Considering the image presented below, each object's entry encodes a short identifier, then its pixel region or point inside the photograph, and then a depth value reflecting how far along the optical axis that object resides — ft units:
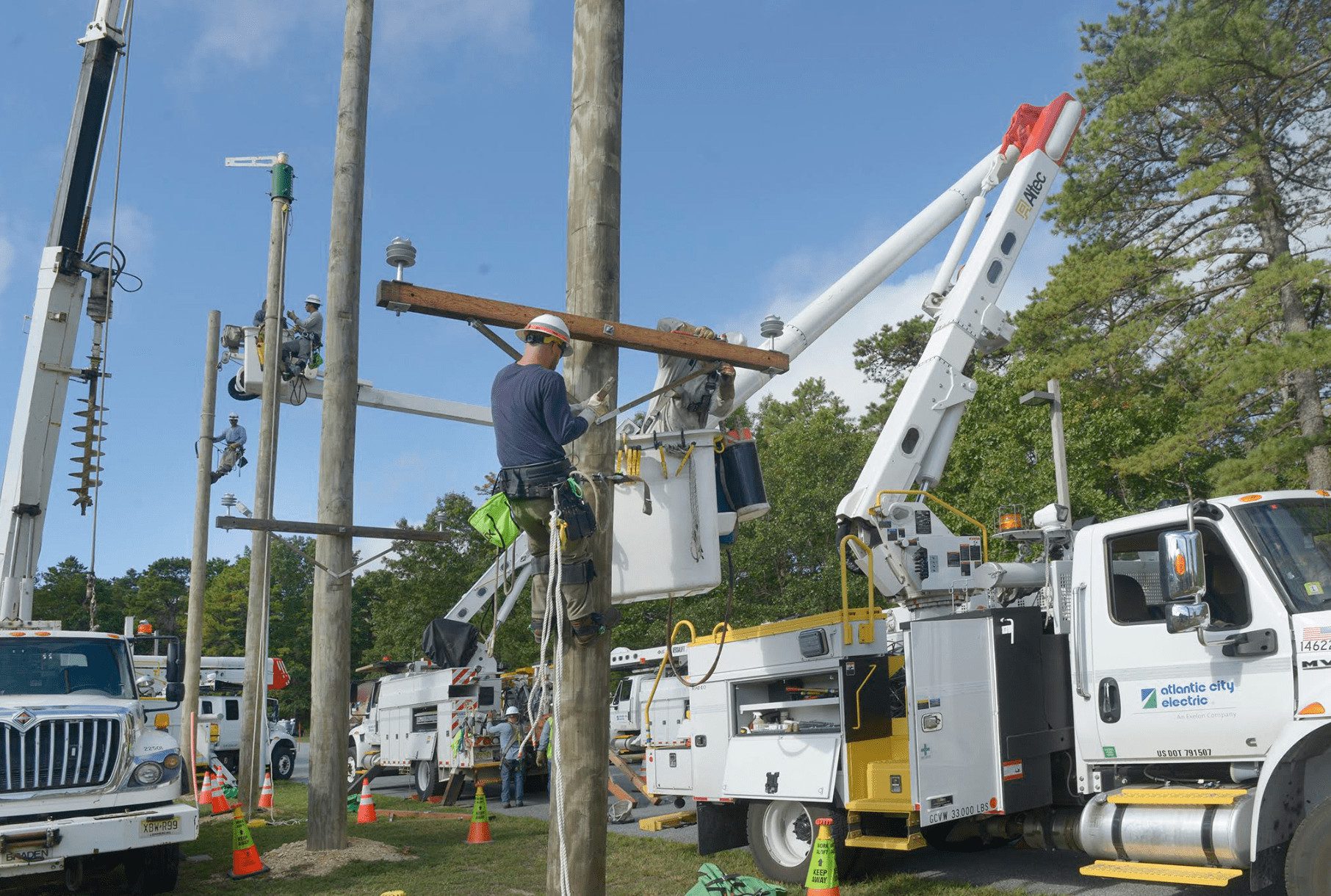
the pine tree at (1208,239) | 57.62
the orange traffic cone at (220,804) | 53.78
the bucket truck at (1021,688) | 20.62
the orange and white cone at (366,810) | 46.22
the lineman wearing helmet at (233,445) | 61.67
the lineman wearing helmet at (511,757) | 55.52
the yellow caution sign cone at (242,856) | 32.65
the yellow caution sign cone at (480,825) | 39.27
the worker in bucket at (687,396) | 24.07
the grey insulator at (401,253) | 18.22
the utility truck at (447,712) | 60.23
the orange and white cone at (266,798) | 48.70
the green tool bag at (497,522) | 19.61
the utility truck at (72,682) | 28.27
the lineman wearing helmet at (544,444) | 17.72
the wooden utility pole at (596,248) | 18.02
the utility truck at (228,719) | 85.61
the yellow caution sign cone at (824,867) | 24.06
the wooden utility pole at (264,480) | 45.91
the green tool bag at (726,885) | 22.16
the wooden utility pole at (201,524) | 58.34
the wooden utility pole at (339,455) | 34.45
